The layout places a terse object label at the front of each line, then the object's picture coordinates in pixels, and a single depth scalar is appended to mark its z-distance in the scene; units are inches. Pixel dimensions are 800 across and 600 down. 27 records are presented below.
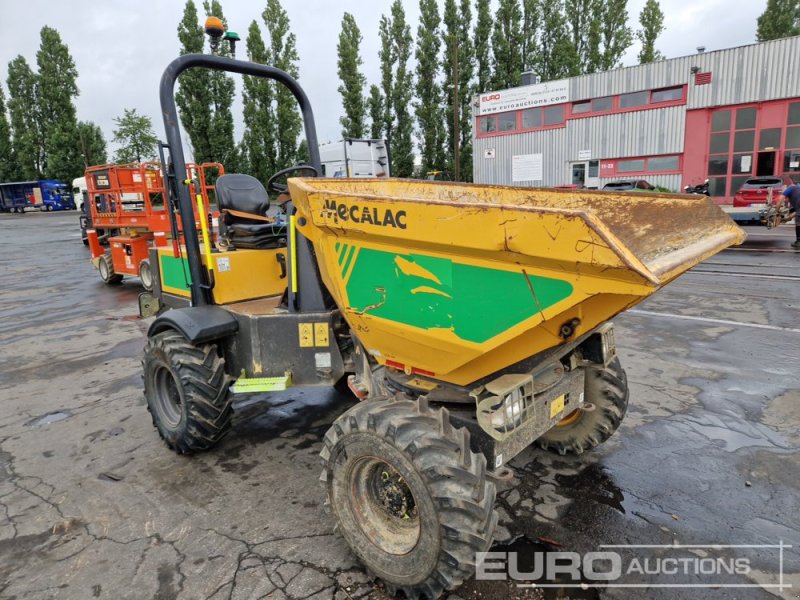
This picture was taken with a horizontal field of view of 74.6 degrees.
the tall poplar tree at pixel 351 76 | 1434.5
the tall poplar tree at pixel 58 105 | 1903.3
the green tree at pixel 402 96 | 1435.8
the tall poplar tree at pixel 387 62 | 1446.9
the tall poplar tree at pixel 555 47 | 1337.4
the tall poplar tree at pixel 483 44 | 1381.6
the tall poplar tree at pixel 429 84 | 1401.3
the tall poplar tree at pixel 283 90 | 1417.3
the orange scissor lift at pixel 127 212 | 428.5
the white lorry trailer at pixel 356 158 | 826.2
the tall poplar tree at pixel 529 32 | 1381.6
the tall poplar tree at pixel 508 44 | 1371.8
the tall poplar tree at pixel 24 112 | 1980.8
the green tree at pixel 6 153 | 1993.1
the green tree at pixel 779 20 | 1439.5
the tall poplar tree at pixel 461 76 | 1379.2
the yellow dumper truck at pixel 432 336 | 78.4
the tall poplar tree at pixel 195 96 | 1373.0
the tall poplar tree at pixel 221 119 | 1412.4
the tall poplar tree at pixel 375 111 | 1444.4
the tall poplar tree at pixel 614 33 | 1341.0
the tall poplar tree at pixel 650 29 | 1360.7
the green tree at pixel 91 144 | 1926.7
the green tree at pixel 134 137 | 1691.7
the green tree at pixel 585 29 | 1353.3
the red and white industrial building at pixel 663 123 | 853.8
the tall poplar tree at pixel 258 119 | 1418.6
